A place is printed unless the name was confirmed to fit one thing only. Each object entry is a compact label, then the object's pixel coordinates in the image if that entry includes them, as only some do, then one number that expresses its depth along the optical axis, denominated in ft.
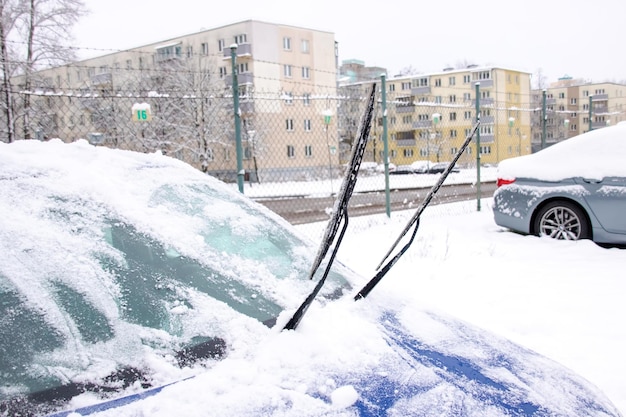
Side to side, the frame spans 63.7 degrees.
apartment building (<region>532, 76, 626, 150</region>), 97.13
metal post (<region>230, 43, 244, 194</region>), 20.12
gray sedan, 20.70
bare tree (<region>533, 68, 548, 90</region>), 217.62
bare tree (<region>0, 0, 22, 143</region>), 55.62
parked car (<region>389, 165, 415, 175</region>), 118.50
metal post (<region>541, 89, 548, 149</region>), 38.50
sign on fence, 24.00
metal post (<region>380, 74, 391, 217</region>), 26.96
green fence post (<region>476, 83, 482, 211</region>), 31.54
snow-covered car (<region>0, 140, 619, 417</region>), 4.09
